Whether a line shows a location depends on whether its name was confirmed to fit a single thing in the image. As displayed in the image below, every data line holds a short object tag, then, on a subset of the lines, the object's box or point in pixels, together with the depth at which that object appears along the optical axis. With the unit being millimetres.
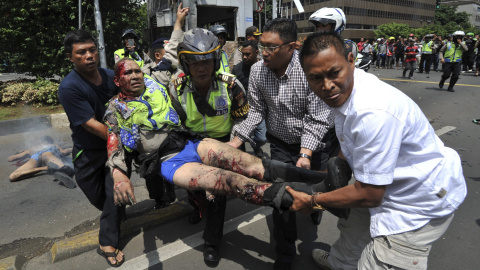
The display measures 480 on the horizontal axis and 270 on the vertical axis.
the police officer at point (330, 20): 3314
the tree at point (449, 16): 69306
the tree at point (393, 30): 53806
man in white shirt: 1400
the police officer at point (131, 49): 5055
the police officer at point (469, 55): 14070
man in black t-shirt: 2652
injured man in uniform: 2197
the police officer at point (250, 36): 5758
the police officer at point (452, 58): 10095
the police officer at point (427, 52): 14703
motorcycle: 3965
